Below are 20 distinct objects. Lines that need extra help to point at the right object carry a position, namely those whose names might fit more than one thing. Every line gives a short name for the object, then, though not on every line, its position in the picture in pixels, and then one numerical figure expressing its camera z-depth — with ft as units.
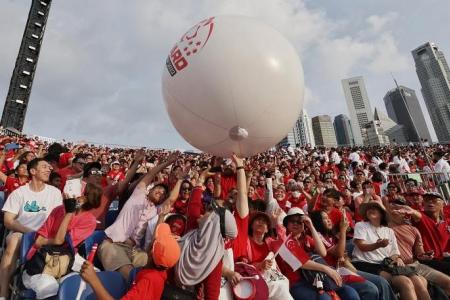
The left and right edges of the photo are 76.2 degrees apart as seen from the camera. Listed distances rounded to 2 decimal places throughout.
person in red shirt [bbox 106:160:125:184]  19.33
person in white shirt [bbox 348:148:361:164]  38.75
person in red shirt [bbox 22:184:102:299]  7.64
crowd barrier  23.49
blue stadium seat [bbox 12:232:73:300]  7.91
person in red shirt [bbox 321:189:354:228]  13.82
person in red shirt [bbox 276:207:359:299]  9.02
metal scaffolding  93.61
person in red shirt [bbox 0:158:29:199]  14.40
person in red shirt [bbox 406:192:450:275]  12.41
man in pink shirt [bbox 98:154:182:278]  9.29
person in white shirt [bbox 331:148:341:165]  41.65
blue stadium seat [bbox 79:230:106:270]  9.75
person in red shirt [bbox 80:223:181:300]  6.12
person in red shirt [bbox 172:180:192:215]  13.83
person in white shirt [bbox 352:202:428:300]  10.06
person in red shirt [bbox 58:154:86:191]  15.30
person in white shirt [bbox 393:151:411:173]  33.21
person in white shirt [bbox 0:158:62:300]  9.33
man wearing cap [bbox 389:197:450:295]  10.65
